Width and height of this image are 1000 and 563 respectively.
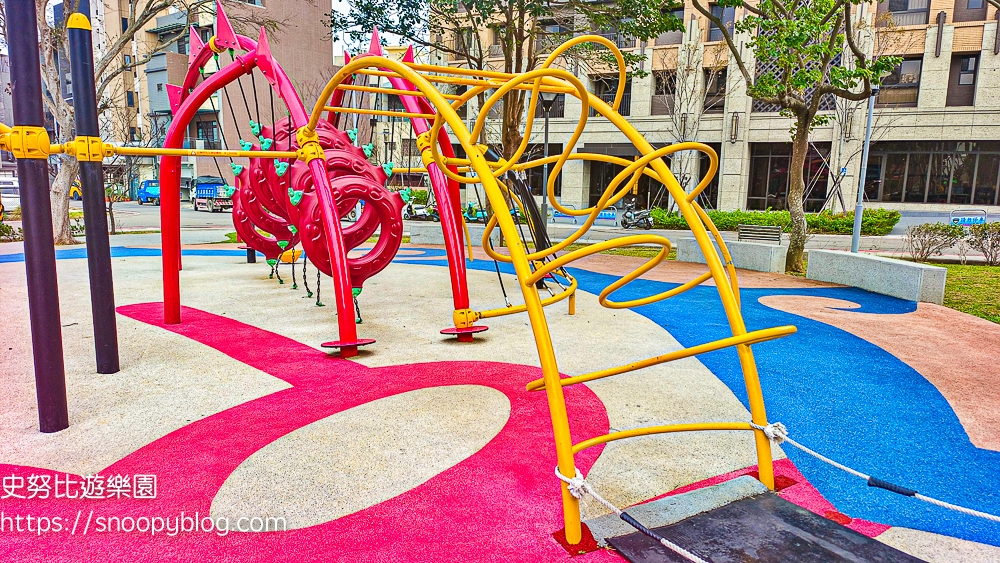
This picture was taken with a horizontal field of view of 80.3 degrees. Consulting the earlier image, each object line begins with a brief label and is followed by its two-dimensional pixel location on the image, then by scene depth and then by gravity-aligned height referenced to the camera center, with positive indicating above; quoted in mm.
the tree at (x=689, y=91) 26641 +4829
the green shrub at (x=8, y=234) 15635 -1401
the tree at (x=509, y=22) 11117 +3506
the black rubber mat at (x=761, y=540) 2305 -1379
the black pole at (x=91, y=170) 4297 +96
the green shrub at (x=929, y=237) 12422 -718
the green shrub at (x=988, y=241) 12359 -764
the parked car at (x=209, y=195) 33031 -529
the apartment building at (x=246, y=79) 35344 +7822
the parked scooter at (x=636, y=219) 23984 -916
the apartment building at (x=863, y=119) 23750 +3508
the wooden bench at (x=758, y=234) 13570 -790
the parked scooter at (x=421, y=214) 26125 -1023
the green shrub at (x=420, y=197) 30027 -301
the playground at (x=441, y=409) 2533 -1473
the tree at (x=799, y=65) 9172 +2142
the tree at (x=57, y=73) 13578 +2581
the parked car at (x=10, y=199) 31633 -1134
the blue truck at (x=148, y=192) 40625 -498
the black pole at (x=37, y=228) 3469 -269
